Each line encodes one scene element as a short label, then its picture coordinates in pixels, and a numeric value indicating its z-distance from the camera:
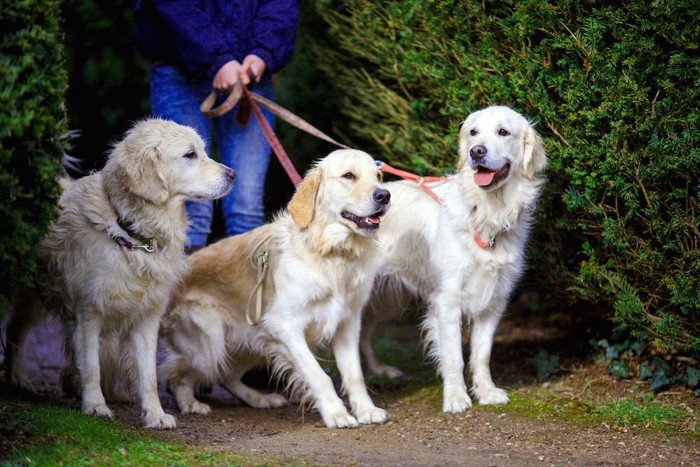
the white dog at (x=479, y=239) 4.83
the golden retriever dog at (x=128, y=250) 4.18
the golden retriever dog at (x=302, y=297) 4.60
